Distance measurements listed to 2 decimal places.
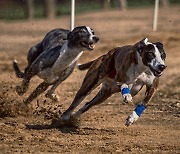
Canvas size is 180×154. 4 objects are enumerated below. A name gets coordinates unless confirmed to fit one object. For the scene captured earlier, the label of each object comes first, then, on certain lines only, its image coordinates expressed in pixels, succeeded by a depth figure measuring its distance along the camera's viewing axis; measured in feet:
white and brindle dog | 37.96
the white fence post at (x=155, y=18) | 98.34
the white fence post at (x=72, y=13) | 64.48
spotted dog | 46.99
